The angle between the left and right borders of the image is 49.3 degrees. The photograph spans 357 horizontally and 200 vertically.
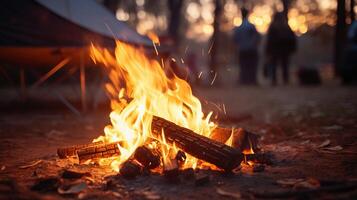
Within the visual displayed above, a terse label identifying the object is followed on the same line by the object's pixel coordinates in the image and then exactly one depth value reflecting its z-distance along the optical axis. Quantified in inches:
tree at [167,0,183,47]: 640.4
